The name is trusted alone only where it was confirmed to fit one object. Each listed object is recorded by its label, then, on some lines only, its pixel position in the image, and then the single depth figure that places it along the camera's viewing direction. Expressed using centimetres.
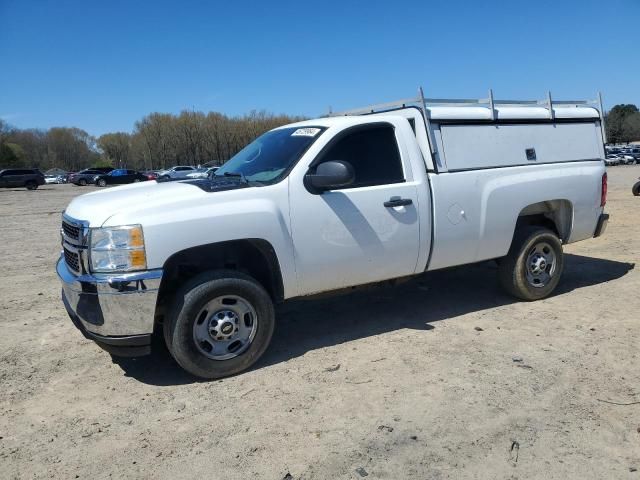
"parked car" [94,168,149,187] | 5053
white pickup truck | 374
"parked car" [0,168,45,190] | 4466
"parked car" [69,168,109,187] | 5275
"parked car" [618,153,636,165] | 5732
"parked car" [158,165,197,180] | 5481
